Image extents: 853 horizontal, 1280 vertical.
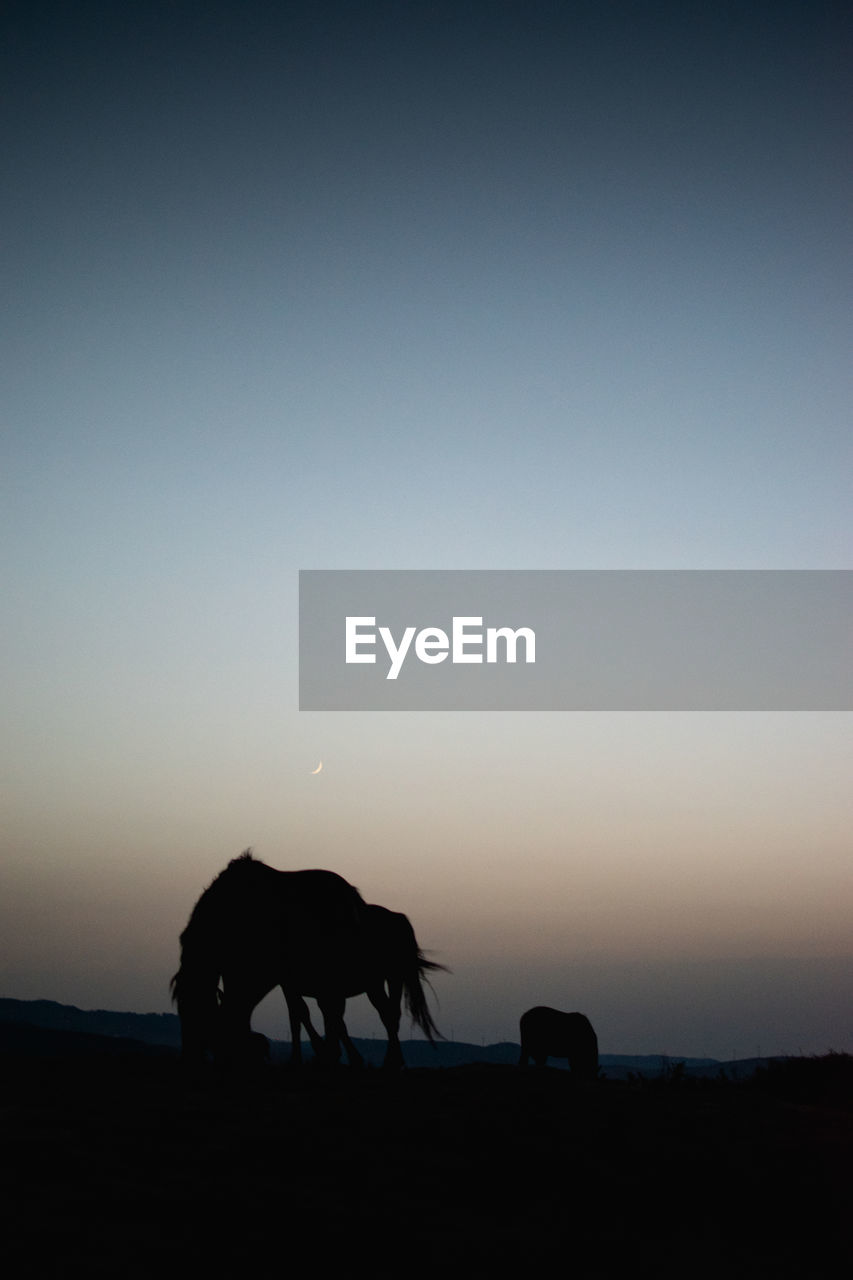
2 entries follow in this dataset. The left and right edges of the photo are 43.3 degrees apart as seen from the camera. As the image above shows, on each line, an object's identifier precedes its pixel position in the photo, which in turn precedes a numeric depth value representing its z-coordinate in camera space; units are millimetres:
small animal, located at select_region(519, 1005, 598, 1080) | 22953
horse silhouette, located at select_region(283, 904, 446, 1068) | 18047
